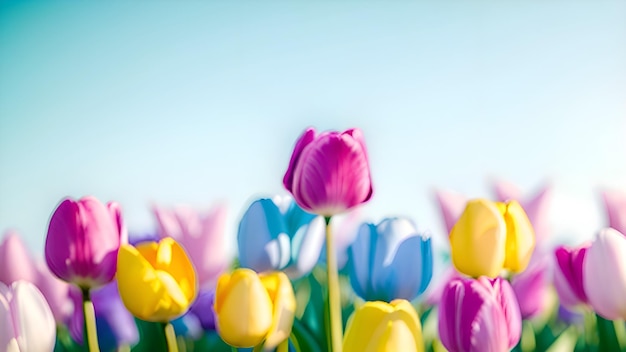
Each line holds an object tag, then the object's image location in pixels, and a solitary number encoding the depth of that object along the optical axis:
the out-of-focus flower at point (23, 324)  1.06
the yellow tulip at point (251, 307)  1.01
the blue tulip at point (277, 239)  1.10
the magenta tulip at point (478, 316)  1.00
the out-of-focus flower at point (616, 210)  1.14
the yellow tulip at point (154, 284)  1.03
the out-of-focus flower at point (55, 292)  1.16
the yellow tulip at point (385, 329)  0.98
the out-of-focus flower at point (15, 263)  1.17
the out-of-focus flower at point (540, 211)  1.17
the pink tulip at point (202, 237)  1.13
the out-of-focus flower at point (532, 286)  1.15
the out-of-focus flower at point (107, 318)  1.15
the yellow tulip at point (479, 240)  1.06
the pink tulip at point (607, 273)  1.06
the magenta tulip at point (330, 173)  1.04
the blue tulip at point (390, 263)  1.09
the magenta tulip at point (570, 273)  1.10
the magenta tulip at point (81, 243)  1.05
